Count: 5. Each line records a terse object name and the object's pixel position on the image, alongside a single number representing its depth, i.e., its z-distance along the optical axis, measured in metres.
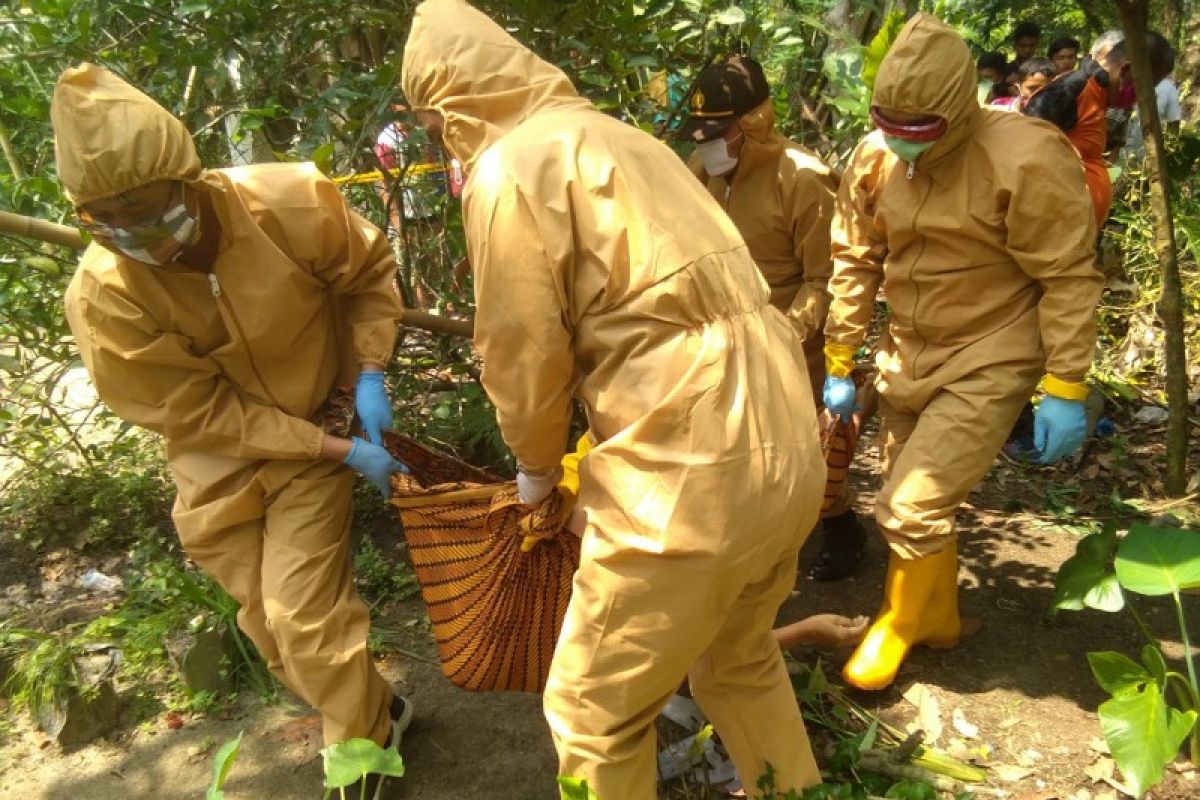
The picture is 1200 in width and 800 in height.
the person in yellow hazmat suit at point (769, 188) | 3.25
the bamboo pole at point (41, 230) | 2.70
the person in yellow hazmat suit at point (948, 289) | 2.60
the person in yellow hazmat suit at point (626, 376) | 1.77
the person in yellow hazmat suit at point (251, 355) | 2.24
